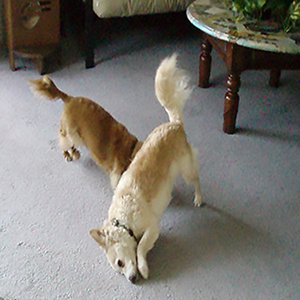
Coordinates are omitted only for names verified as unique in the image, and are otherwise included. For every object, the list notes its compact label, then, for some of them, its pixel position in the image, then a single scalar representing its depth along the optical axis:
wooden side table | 1.70
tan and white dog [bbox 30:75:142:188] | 1.63
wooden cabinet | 2.33
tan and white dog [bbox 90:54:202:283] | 1.34
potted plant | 1.76
